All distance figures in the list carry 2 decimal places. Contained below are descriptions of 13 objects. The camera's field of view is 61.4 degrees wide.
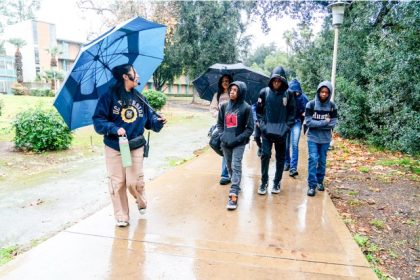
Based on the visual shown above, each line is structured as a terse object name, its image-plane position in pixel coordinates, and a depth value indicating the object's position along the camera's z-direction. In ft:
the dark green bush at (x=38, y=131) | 27.91
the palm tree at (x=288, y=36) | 61.18
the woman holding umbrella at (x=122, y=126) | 11.86
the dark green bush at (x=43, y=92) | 105.50
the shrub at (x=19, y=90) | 105.40
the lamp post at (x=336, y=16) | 27.45
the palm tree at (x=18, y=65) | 125.18
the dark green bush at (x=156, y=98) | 57.77
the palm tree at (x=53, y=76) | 125.39
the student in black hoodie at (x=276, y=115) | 15.75
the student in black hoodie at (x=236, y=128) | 14.88
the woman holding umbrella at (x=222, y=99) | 17.62
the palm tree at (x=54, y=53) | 131.48
